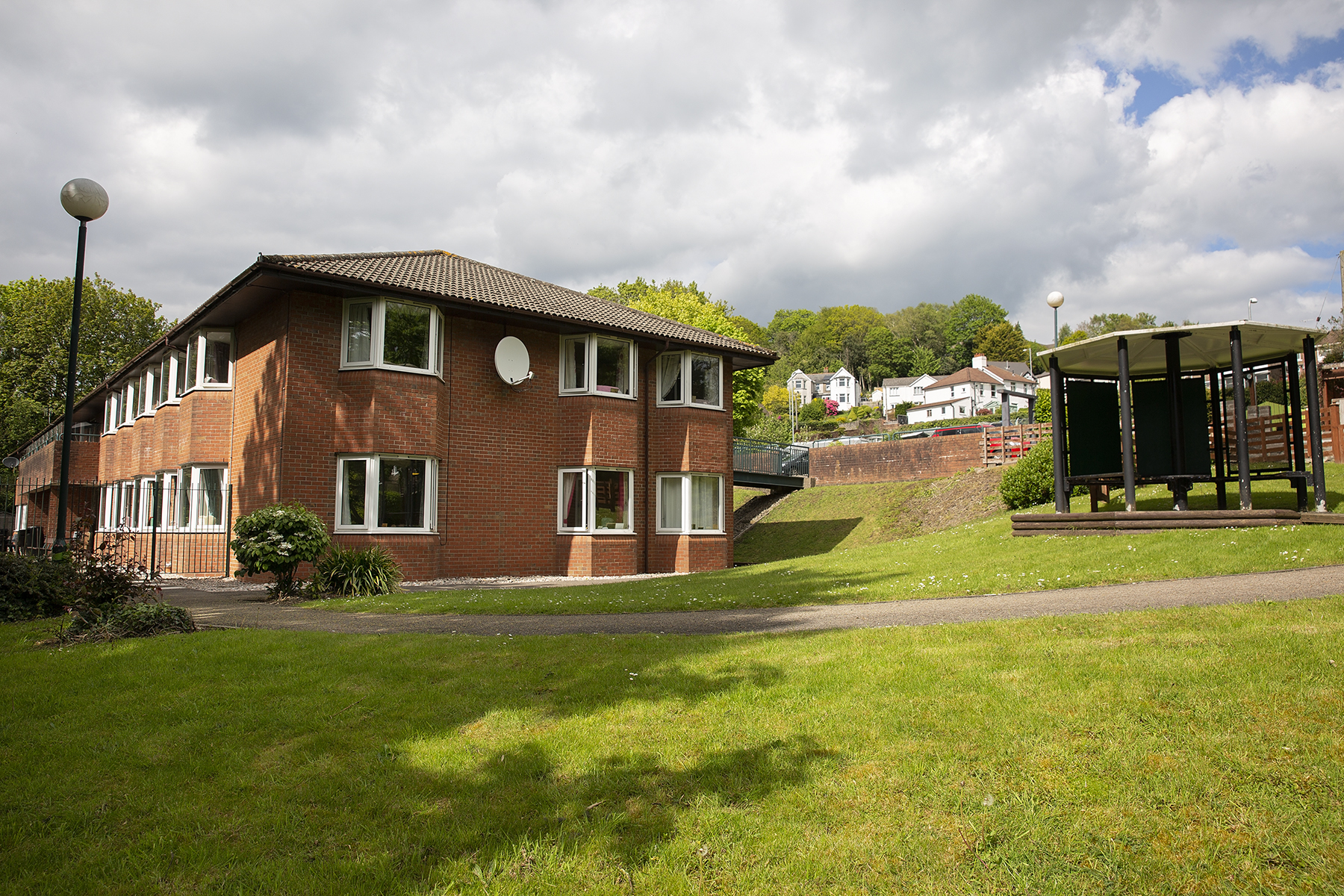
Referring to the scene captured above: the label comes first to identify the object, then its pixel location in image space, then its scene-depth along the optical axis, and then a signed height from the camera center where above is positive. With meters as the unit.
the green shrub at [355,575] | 13.20 -0.92
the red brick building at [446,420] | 16.41 +2.20
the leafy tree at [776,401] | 95.44 +13.52
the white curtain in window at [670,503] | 20.91 +0.38
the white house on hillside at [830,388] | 115.69 +18.51
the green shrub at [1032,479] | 21.34 +0.95
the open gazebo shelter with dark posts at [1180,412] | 13.87 +1.93
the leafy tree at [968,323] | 117.06 +27.68
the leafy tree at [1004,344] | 107.69 +22.51
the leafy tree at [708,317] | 44.53 +11.01
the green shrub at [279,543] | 12.65 -0.38
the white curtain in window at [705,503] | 21.14 +0.39
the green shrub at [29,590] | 9.62 -0.84
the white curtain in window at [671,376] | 21.02 +3.61
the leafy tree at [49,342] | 43.75 +9.68
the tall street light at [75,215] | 11.45 +4.32
